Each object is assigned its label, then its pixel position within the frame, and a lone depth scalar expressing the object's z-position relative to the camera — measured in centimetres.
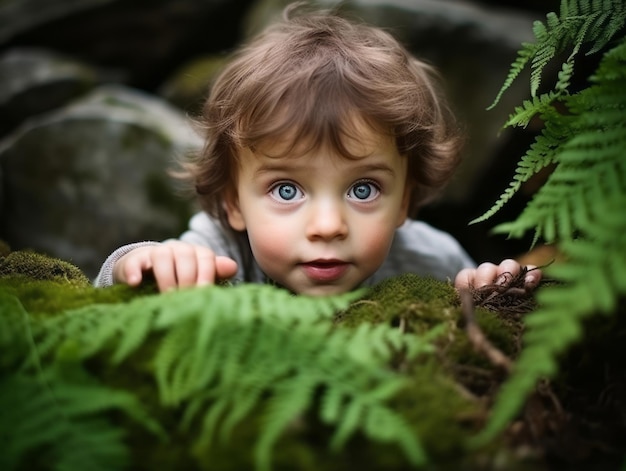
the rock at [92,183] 98
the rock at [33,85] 129
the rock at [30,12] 142
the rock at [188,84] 137
